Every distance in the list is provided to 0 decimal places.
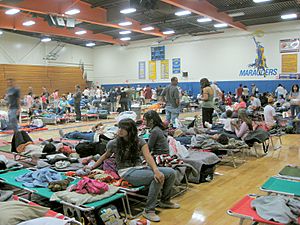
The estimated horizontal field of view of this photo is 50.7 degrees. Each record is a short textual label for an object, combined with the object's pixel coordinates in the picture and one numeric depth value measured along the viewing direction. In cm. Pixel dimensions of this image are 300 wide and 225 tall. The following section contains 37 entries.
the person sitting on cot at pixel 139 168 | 343
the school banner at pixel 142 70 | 2272
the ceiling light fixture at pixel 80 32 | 1778
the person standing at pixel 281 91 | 1559
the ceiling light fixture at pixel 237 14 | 1433
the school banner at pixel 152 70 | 2211
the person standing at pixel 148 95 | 1864
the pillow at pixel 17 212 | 218
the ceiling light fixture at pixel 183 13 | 1342
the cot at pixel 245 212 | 258
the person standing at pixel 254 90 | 1676
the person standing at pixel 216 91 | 1124
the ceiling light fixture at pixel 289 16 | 1453
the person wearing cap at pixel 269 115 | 800
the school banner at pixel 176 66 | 2077
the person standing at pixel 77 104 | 1245
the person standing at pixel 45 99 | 1511
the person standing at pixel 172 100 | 777
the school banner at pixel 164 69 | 2141
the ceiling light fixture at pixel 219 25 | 1686
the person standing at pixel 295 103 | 957
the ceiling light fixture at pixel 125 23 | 1474
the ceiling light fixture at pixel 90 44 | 2380
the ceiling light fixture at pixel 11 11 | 1159
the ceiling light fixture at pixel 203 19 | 1464
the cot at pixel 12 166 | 432
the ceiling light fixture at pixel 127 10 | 1169
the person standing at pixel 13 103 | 767
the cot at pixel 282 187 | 317
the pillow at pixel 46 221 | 215
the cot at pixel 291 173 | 376
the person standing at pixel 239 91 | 1667
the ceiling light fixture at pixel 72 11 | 1199
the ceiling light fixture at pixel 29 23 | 1485
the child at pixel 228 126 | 667
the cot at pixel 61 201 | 293
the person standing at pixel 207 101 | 731
